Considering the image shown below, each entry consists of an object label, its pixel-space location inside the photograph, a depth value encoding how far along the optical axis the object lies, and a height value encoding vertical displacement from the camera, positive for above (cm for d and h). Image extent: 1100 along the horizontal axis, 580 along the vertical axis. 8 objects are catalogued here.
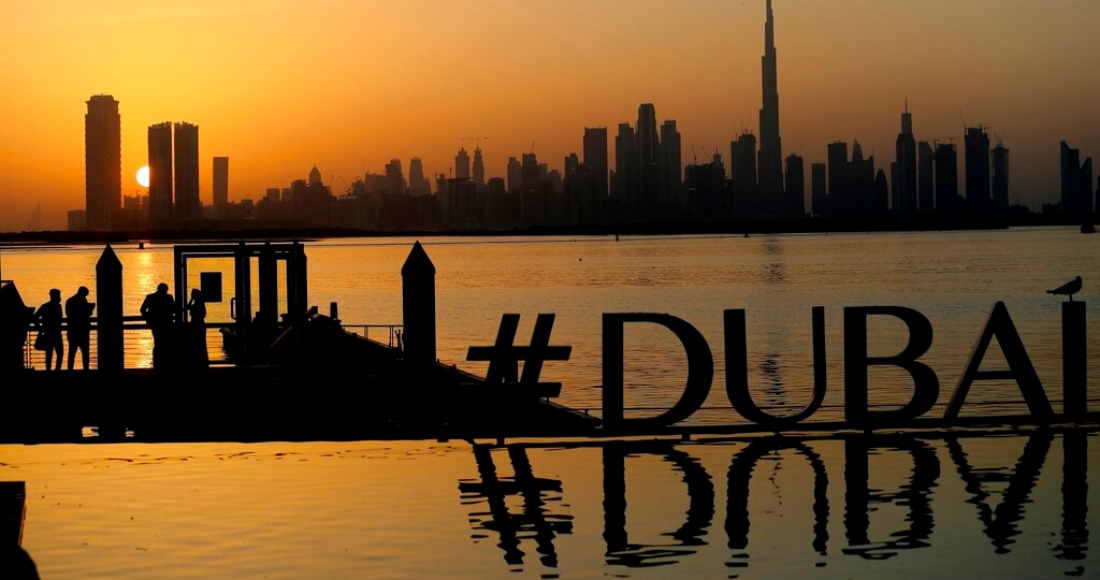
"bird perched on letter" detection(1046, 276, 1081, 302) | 3544 -22
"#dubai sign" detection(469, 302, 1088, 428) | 2867 -138
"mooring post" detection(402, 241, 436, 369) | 3253 -43
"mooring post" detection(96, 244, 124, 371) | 3334 -42
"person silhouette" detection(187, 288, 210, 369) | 3350 -99
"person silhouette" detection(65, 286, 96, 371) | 3497 -59
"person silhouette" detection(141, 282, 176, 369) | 3278 -65
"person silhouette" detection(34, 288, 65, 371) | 3466 -65
